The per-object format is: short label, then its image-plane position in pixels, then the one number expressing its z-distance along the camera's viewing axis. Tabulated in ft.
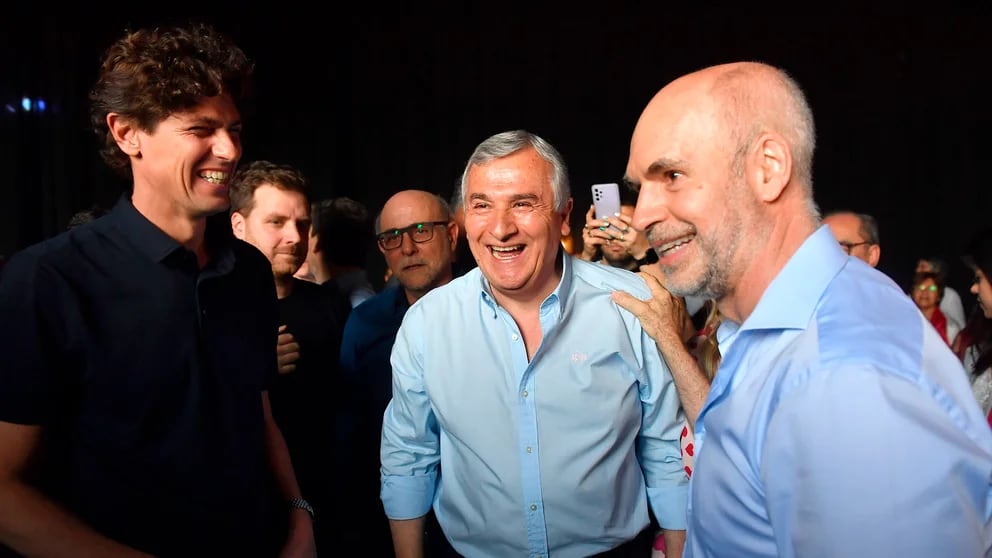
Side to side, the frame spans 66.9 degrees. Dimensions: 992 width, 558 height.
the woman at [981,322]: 7.79
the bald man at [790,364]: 2.41
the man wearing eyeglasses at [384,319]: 8.02
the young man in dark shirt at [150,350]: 3.67
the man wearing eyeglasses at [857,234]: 9.25
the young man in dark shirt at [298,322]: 7.68
